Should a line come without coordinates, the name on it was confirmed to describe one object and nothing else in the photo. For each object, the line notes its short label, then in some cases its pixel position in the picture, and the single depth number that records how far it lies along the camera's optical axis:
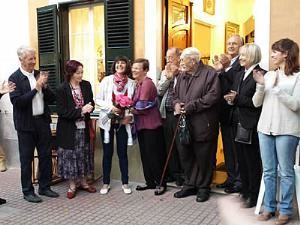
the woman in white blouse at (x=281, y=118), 4.11
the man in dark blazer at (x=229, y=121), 5.04
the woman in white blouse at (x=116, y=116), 5.45
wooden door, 6.31
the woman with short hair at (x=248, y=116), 4.51
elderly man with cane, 4.93
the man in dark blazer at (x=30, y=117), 5.18
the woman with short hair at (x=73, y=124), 5.34
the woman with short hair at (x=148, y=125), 5.38
